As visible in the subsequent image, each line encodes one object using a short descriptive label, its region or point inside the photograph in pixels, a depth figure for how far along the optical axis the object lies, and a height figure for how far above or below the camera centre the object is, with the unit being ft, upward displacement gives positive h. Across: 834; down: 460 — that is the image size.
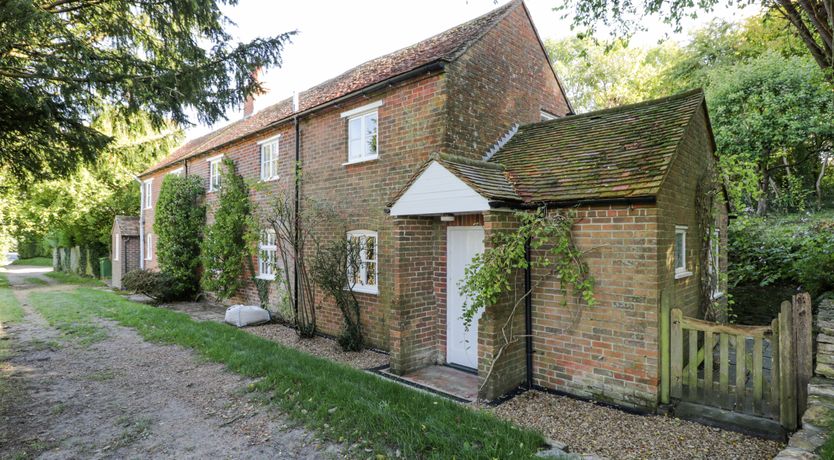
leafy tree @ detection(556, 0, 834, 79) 23.38 +14.47
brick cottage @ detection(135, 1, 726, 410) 18.97 +2.10
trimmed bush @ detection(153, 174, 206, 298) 51.57 -0.18
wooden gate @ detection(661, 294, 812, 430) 15.84 -5.70
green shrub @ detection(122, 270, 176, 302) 48.78 -6.59
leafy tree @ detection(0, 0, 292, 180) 20.06 +7.95
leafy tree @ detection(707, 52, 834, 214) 47.73 +14.65
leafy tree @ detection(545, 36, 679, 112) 89.92 +34.32
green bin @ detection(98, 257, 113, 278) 83.20 -7.72
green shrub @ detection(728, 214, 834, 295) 29.37 -2.18
